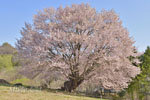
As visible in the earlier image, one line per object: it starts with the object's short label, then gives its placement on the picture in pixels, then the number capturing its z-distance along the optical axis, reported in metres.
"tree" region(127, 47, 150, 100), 15.77
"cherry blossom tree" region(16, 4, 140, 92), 12.94
